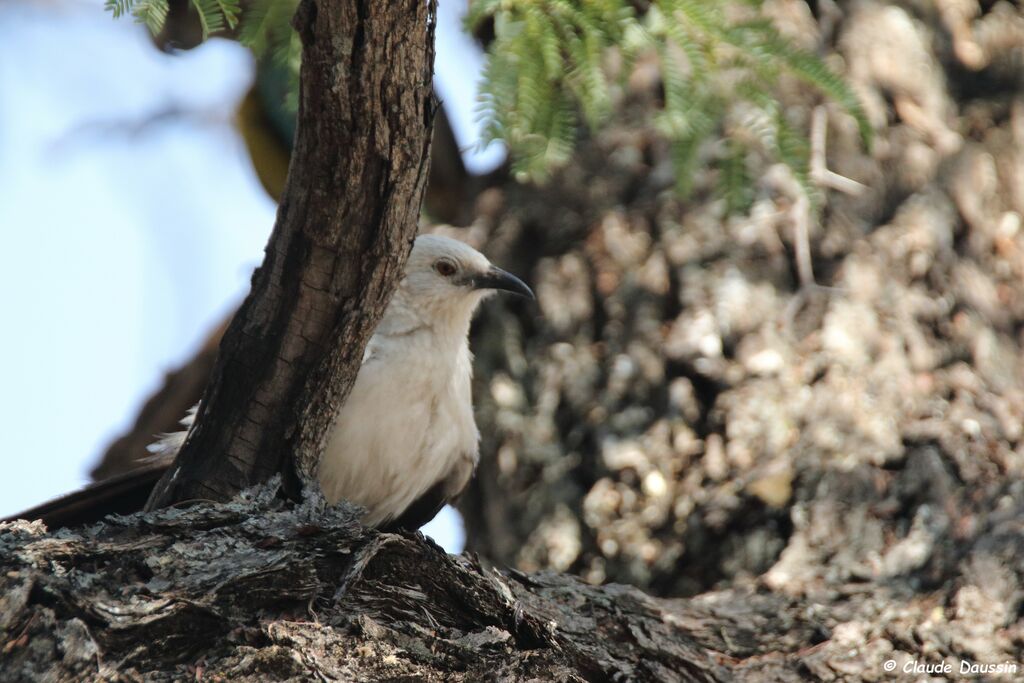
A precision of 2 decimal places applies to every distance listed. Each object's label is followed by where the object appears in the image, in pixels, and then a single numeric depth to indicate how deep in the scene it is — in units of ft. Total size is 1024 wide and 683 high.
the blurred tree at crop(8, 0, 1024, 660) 26.94
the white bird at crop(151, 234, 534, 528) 28.89
